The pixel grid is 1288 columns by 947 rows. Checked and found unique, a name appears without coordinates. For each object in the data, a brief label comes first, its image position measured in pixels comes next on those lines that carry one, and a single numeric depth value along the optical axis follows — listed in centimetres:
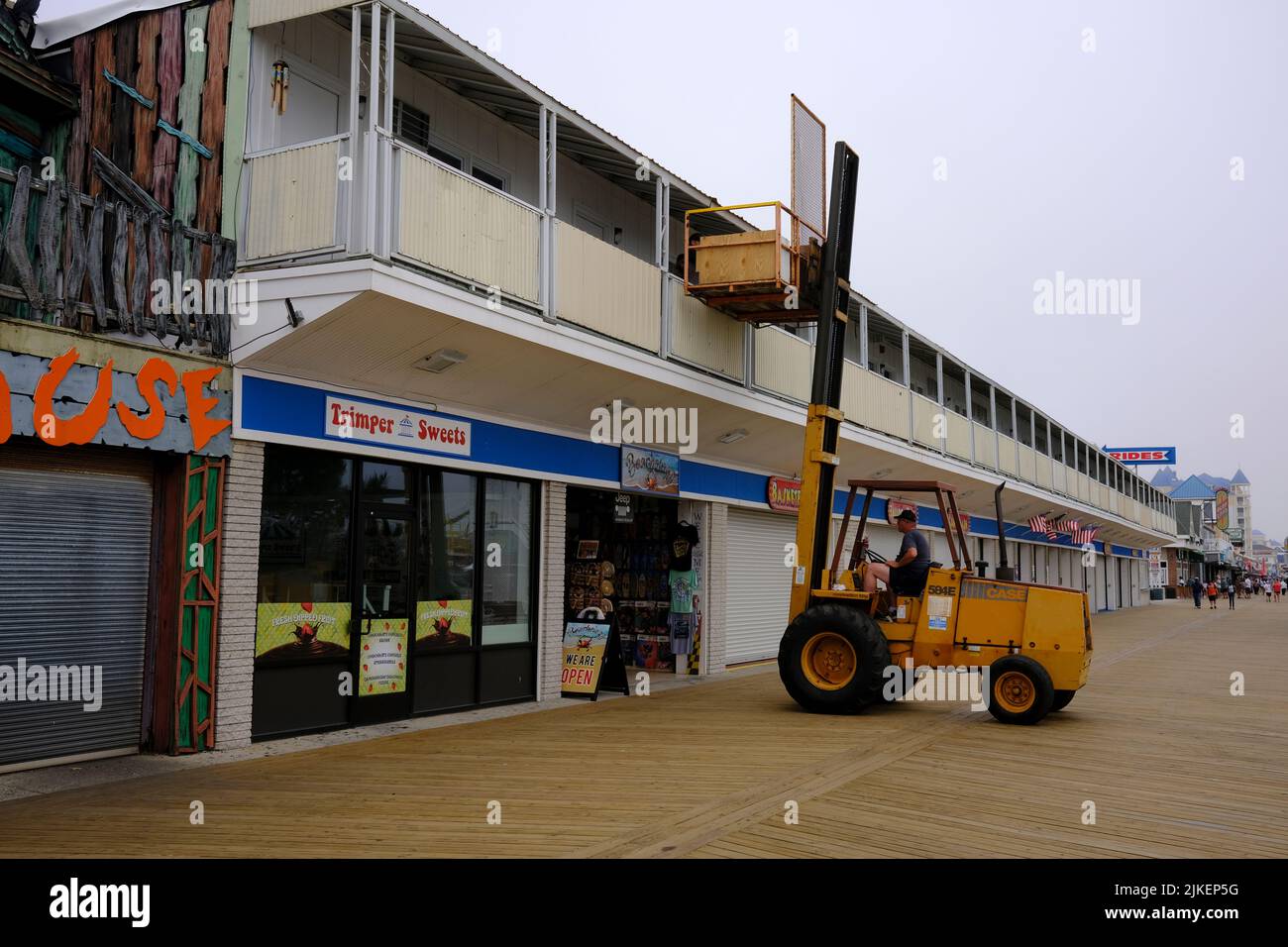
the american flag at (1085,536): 4060
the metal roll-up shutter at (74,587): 816
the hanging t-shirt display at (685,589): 1656
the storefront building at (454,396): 949
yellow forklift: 1140
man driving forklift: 1198
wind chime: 1017
